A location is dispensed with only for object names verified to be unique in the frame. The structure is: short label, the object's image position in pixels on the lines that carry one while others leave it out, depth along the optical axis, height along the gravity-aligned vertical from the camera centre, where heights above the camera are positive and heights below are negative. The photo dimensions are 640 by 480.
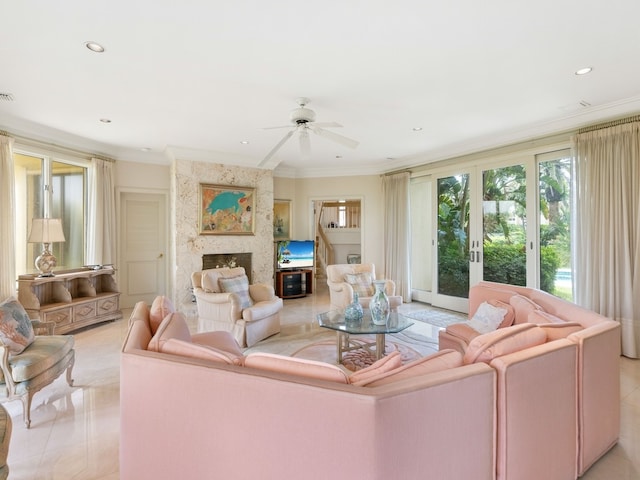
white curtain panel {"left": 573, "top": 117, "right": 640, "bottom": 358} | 3.53 +0.14
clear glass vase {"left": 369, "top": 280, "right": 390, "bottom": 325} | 3.27 -0.68
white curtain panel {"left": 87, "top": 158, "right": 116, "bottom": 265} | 5.20 +0.46
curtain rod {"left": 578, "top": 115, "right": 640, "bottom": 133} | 3.54 +1.26
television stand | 6.90 -0.88
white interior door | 5.88 -0.08
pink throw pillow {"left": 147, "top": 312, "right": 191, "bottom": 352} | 1.71 -0.51
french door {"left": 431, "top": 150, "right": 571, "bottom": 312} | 4.33 +0.18
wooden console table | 3.97 -0.73
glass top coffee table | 3.07 -0.82
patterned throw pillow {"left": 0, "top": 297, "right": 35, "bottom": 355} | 2.35 -0.61
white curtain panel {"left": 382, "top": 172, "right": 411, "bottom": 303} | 6.41 +0.16
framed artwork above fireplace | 5.82 +0.57
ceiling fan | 3.41 +1.24
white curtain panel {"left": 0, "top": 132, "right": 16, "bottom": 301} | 3.92 +0.29
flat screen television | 7.05 -0.27
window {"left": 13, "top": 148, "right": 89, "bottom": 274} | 4.43 +0.62
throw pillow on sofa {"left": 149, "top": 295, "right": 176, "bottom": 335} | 2.16 -0.46
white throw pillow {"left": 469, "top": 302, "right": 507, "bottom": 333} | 2.87 -0.70
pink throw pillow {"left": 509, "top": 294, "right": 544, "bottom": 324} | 2.66 -0.56
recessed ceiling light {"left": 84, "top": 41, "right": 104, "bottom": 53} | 2.43 +1.46
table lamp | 4.06 +0.08
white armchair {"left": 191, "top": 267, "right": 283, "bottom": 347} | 3.86 -0.78
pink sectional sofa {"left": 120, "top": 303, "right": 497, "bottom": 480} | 1.16 -0.69
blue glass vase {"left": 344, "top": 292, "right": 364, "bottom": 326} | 3.36 -0.76
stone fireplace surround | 5.59 +0.26
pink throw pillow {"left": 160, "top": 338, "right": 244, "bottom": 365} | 1.49 -0.52
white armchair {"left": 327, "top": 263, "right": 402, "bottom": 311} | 4.80 -0.62
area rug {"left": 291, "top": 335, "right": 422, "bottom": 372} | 3.39 -1.23
